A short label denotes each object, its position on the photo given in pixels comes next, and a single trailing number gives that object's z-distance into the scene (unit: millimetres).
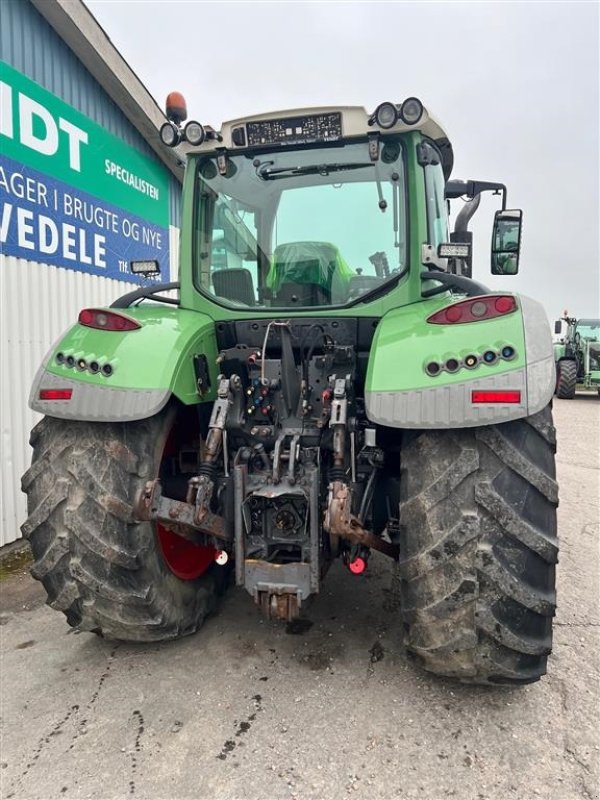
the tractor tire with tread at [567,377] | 15938
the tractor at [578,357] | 16016
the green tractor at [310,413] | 2094
